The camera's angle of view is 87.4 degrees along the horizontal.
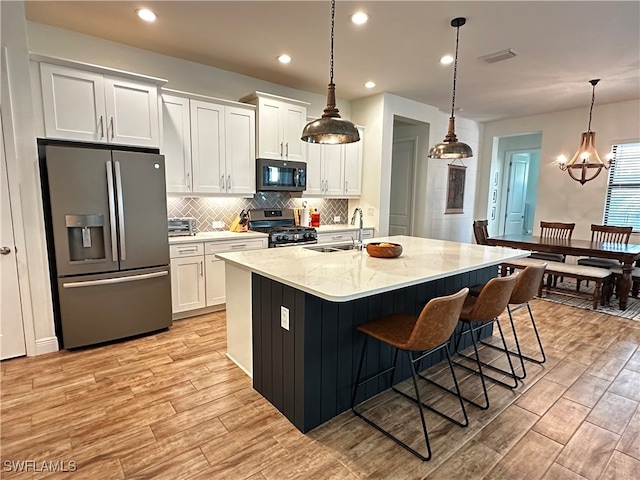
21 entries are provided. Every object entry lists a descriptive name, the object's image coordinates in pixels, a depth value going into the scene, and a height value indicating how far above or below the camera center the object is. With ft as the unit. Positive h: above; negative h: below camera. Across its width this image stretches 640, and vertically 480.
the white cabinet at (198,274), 11.75 -2.77
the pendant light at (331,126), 6.93 +1.52
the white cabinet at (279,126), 13.96 +3.13
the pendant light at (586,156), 14.70 +2.09
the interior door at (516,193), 25.64 +0.70
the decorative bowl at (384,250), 8.57 -1.29
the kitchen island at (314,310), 6.33 -2.43
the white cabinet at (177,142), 11.93 +1.98
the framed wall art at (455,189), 21.48 +0.83
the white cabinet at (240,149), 13.37 +1.97
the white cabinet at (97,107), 9.30 +2.62
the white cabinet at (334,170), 16.21 +1.48
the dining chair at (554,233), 17.02 -1.64
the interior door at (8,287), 8.71 -2.49
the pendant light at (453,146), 9.71 +1.60
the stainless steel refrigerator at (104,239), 9.23 -1.25
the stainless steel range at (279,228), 14.08 -1.29
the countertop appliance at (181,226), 12.27 -1.08
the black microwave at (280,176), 14.10 +1.00
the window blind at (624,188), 17.79 +0.86
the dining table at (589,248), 13.33 -1.93
